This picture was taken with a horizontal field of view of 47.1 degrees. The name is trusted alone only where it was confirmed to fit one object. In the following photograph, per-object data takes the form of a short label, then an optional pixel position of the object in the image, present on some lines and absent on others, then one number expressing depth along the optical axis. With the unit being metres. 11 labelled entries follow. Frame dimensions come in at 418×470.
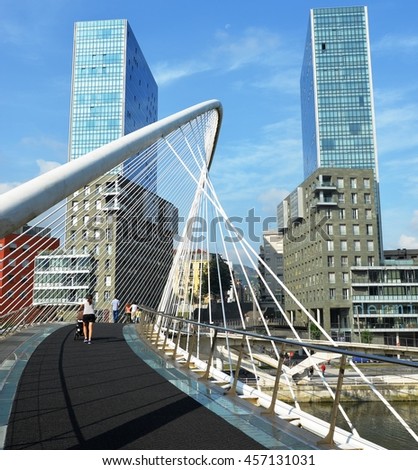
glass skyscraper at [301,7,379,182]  94.44
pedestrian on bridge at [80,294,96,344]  11.77
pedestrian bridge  3.77
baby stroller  12.75
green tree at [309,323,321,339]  52.29
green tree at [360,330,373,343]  51.34
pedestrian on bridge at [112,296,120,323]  22.92
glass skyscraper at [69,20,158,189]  81.62
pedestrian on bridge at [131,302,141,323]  24.01
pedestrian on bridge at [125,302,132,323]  23.28
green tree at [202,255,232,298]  77.57
